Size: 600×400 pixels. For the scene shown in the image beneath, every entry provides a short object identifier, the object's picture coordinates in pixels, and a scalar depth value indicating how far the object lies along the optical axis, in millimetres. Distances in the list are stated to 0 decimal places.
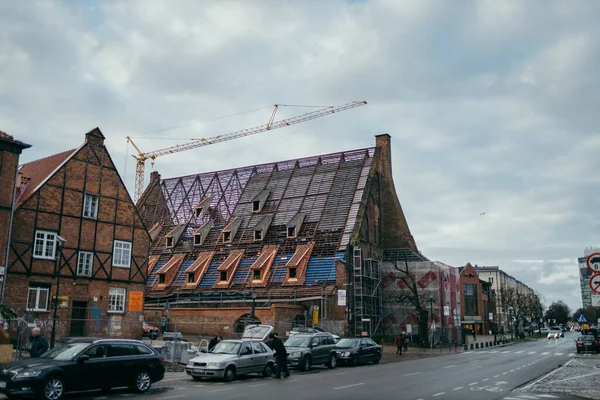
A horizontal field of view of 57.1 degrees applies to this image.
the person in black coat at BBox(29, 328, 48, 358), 17062
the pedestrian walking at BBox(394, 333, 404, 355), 38641
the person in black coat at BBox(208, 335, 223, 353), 25578
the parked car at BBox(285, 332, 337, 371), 25141
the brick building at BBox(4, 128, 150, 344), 31281
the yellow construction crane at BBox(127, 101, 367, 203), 88375
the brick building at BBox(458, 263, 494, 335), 84438
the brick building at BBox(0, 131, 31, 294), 27578
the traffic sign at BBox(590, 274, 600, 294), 13500
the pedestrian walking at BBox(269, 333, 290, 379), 21641
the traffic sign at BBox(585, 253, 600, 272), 13586
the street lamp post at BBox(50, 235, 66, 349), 22516
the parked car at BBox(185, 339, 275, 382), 20078
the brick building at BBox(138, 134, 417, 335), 45094
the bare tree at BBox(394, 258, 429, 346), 46156
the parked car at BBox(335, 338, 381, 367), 28781
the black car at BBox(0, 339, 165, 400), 13953
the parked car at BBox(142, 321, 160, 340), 40206
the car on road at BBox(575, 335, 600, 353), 39906
